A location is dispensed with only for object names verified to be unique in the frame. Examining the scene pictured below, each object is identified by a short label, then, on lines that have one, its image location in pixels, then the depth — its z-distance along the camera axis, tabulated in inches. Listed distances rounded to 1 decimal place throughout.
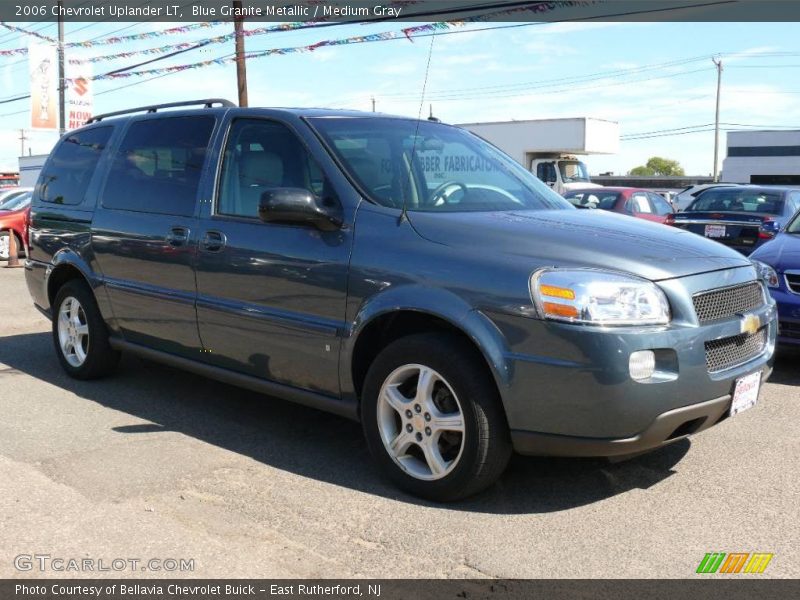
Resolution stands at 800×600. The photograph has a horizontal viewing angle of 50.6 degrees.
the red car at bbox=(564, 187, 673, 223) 584.7
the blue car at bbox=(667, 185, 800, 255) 430.3
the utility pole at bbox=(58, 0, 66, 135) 1039.6
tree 5287.9
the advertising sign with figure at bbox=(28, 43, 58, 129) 1024.9
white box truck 970.1
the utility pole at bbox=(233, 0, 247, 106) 744.3
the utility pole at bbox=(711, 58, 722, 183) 2235.5
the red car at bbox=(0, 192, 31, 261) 668.1
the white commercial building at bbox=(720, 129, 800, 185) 2615.7
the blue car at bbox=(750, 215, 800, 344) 251.6
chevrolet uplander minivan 138.0
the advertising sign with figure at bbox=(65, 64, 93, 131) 1015.6
